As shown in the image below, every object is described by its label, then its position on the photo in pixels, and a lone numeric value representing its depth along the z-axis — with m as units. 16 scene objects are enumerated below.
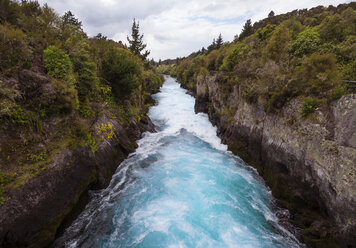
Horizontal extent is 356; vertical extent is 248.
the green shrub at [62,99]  8.90
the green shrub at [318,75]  9.28
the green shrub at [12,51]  7.75
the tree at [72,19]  23.10
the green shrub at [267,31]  28.48
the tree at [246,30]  49.62
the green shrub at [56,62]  9.48
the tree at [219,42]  61.59
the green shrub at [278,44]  14.35
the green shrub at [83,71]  11.45
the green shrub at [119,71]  16.28
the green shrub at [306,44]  13.85
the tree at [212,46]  65.88
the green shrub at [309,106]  9.50
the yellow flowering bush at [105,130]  12.42
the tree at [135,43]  30.64
